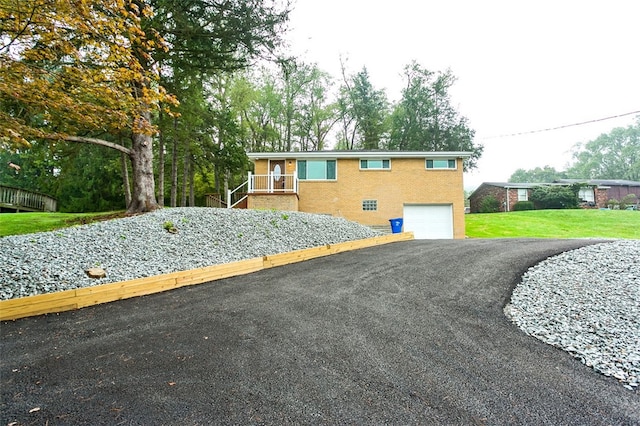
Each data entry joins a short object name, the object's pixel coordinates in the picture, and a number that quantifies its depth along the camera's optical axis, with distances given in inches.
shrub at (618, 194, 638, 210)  1001.2
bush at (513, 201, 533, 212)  956.6
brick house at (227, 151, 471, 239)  576.1
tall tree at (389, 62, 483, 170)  1026.1
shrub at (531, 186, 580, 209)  927.7
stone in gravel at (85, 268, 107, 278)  181.4
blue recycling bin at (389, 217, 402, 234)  500.4
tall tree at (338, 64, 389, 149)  1063.0
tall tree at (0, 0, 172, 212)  166.7
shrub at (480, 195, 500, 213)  1032.2
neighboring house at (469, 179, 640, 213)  1017.5
